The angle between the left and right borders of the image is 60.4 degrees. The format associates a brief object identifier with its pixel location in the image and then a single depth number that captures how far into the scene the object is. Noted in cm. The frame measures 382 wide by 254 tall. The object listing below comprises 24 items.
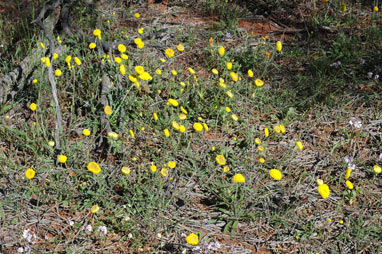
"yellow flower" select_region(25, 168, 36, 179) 212
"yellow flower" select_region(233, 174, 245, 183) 221
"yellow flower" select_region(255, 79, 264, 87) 293
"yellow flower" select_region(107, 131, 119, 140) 239
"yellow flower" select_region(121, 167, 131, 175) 221
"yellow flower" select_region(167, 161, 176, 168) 227
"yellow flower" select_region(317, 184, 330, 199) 220
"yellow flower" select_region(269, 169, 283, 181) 227
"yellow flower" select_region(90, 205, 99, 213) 208
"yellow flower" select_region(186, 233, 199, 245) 197
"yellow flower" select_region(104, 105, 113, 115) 248
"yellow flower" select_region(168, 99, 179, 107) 262
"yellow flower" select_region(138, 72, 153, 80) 264
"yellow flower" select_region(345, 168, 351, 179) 244
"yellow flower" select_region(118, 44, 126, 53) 286
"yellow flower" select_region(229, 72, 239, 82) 299
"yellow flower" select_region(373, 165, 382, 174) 254
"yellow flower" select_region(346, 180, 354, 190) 240
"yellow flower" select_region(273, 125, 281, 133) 273
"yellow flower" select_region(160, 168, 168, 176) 222
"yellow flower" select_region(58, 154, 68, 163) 221
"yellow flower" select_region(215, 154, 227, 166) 236
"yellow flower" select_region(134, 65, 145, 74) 268
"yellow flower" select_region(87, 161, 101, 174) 208
